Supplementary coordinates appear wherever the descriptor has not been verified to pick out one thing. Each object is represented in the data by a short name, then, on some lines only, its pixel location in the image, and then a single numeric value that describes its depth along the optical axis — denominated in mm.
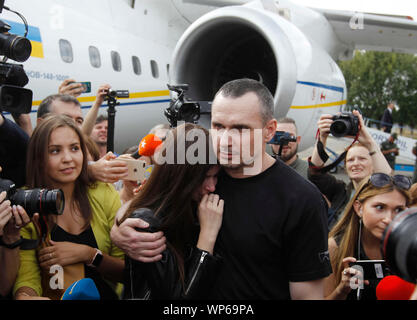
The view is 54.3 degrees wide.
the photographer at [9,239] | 1502
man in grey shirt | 3083
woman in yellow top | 1739
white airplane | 4301
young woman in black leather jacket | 1383
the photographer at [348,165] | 2354
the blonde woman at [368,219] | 1876
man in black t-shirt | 1415
